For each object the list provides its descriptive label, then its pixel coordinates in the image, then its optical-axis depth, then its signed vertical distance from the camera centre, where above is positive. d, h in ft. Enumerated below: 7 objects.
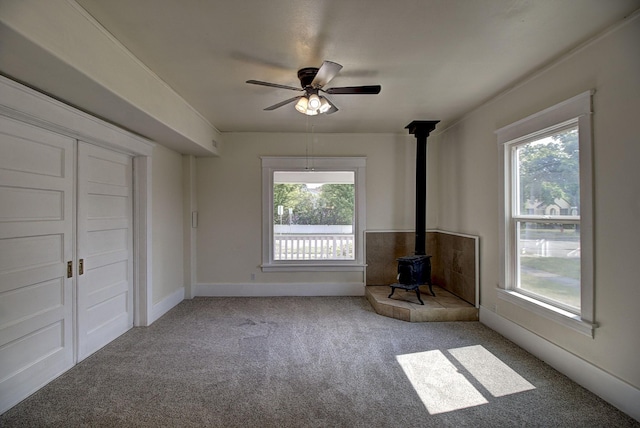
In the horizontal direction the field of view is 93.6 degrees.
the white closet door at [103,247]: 9.34 -1.13
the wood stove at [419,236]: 13.55 -1.12
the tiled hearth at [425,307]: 12.45 -4.01
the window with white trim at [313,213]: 16.24 +0.01
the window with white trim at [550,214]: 7.77 -0.05
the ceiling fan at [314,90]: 8.26 +3.57
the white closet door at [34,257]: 7.08 -1.11
